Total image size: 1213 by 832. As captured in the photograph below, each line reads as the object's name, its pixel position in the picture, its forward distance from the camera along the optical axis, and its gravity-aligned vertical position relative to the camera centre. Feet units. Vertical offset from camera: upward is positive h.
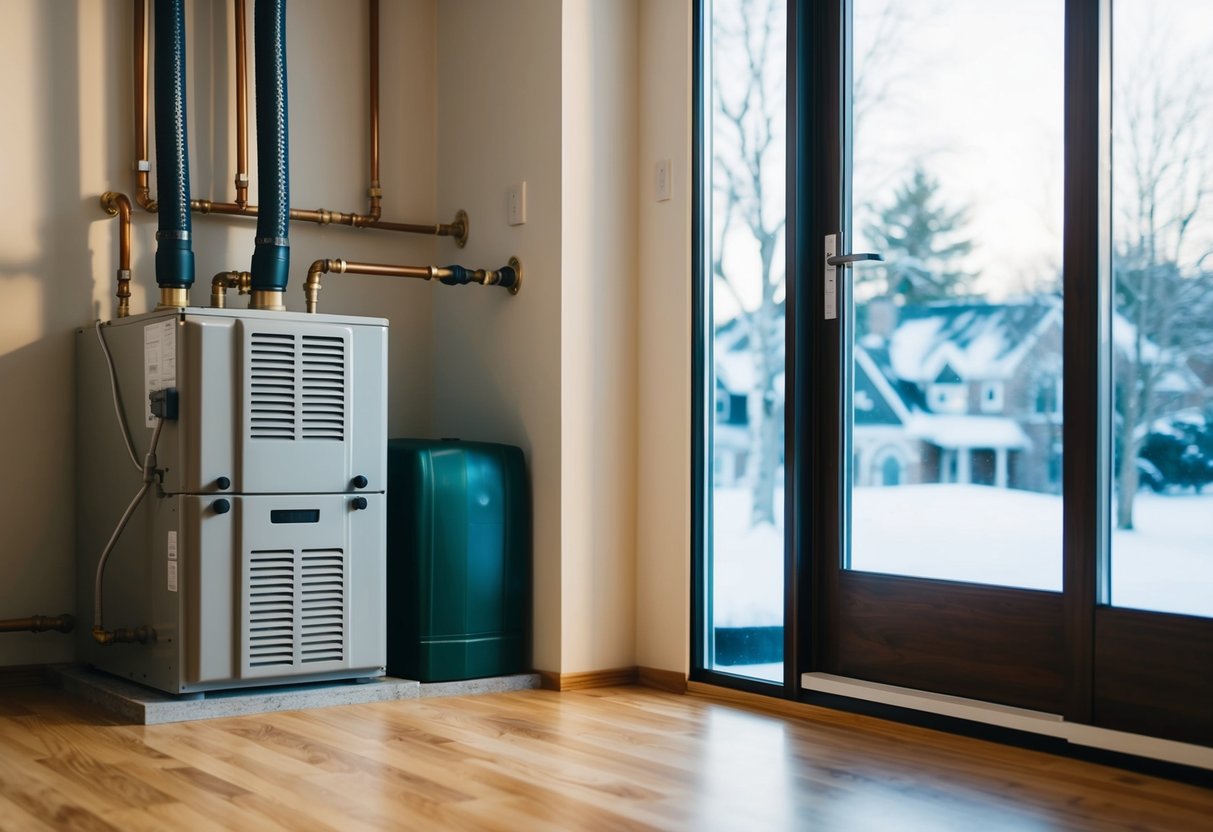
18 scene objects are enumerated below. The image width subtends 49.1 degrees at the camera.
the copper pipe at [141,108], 11.60 +2.67
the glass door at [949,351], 9.14 +0.48
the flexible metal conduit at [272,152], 11.02 +2.18
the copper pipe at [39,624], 11.02 -1.78
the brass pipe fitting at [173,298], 10.89 +0.94
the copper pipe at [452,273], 12.14 +1.29
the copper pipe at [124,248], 11.38 +1.41
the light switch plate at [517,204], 12.14 +1.93
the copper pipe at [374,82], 12.89 +3.23
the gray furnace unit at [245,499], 9.96 -0.67
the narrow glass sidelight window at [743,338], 10.99 +0.66
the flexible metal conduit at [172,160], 10.85 +2.07
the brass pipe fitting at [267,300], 11.02 +0.94
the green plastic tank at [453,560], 11.24 -1.26
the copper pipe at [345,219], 11.89 +1.83
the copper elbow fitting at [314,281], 11.78 +1.17
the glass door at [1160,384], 8.16 +0.21
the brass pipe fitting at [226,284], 11.41 +1.11
